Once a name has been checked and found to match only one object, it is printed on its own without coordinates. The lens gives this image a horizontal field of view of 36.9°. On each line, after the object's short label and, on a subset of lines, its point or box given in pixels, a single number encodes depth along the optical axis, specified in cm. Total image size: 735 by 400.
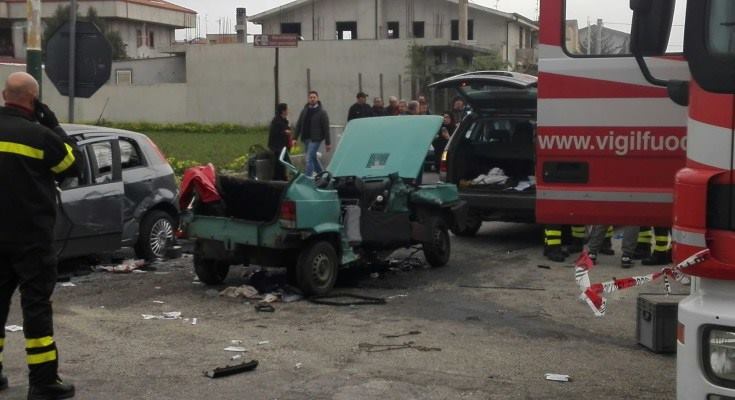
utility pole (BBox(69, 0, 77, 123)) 1244
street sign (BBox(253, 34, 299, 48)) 1835
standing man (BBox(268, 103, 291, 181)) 2086
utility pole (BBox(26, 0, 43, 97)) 1269
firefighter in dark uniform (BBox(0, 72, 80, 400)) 661
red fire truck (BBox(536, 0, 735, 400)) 418
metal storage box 795
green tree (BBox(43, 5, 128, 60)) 6619
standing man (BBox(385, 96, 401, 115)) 2262
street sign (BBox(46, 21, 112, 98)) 1268
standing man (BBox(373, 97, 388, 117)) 2285
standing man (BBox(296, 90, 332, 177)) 2119
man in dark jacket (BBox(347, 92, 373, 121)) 2231
